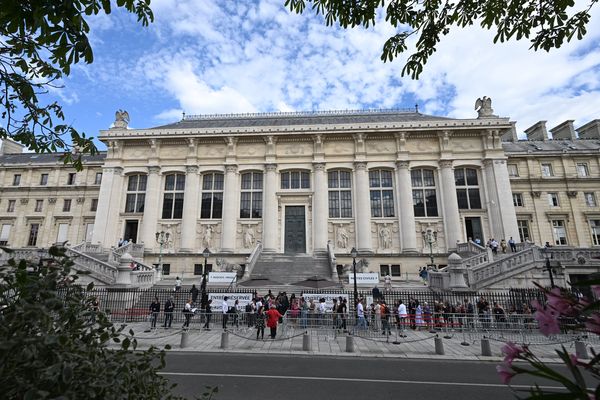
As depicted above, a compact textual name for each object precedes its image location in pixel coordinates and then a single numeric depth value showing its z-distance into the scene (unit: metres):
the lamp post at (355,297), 15.43
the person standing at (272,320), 13.42
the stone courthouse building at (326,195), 31.34
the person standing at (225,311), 15.04
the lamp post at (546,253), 19.48
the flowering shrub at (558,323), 1.37
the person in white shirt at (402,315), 14.85
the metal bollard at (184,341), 12.08
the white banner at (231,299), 16.94
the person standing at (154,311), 15.45
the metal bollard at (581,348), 10.00
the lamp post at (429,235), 29.73
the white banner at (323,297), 16.88
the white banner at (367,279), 21.08
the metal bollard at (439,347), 11.38
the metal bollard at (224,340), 12.12
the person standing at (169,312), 15.55
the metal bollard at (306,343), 11.86
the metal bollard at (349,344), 11.59
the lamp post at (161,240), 30.71
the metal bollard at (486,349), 11.21
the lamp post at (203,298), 17.13
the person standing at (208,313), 15.57
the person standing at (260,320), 13.59
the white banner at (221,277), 23.03
